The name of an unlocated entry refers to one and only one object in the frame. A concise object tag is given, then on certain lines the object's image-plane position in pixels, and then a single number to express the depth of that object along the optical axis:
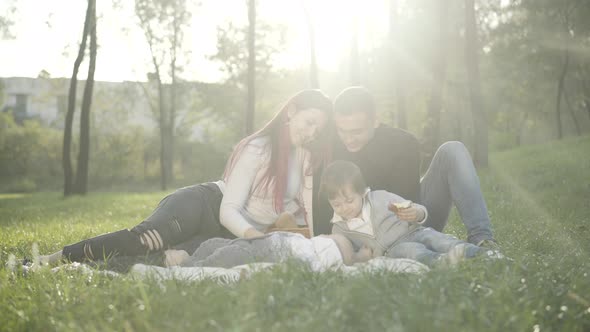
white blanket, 3.84
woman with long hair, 5.04
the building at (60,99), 33.43
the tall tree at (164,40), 30.22
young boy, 4.86
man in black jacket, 5.27
